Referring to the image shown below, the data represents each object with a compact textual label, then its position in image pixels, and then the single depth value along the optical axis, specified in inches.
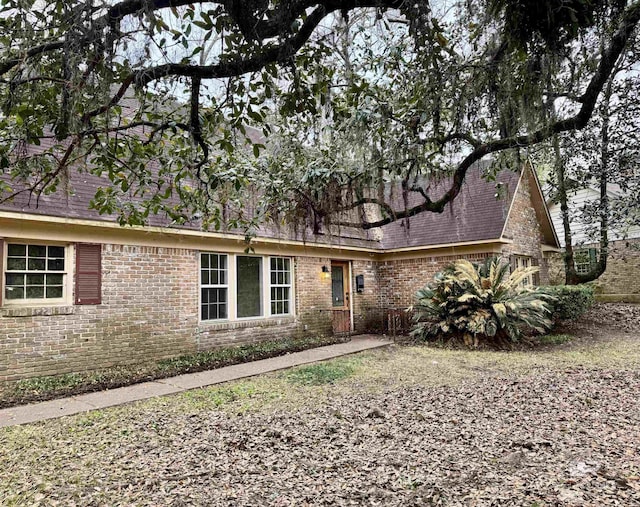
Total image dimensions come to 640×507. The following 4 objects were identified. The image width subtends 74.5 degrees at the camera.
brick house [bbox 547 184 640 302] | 652.1
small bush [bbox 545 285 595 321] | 425.1
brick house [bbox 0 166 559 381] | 263.6
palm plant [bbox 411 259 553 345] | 364.5
